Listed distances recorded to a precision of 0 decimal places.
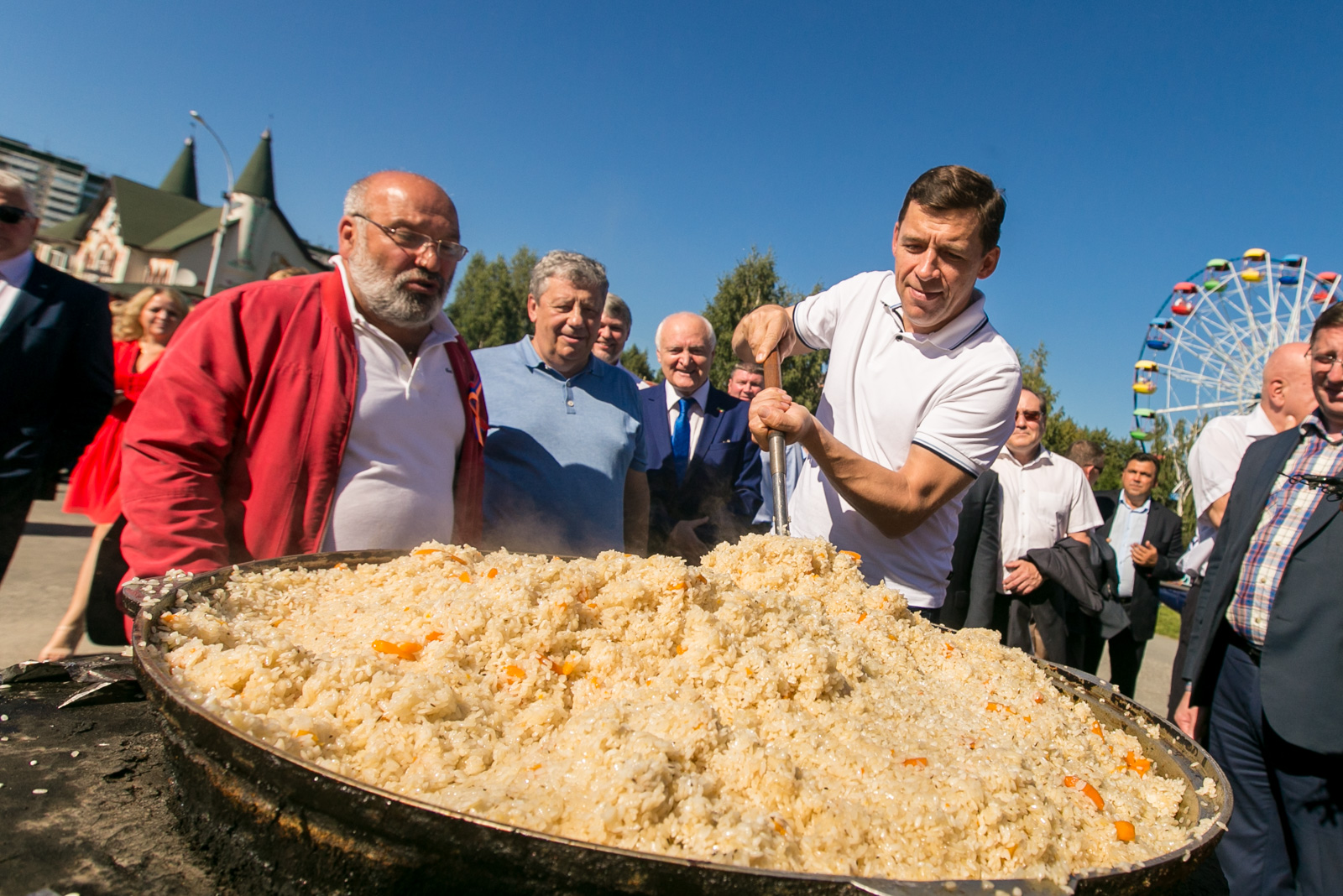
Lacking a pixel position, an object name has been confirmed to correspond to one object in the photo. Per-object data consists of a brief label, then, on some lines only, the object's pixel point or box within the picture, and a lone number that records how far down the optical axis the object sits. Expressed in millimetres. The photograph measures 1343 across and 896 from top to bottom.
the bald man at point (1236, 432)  3732
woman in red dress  3881
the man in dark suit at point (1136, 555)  5465
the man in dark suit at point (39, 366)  3066
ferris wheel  21219
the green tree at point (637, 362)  30267
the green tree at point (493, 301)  37938
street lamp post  17616
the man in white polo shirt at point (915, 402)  2020
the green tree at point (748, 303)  13727
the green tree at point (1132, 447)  21984
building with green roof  35438
